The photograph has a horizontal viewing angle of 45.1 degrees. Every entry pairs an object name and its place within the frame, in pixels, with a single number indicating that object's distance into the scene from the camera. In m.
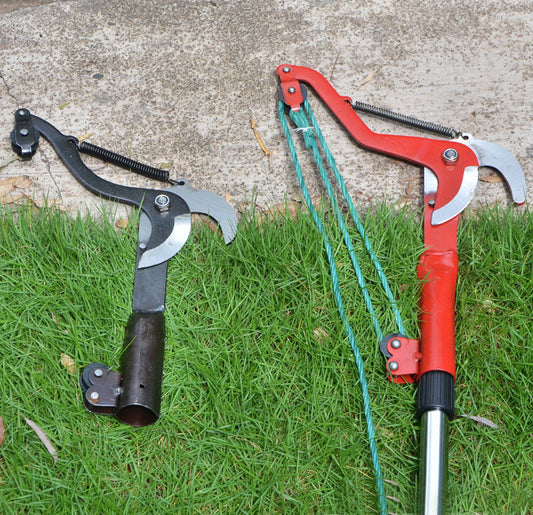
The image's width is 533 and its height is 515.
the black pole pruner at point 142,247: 2.02
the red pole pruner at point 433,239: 1.91
